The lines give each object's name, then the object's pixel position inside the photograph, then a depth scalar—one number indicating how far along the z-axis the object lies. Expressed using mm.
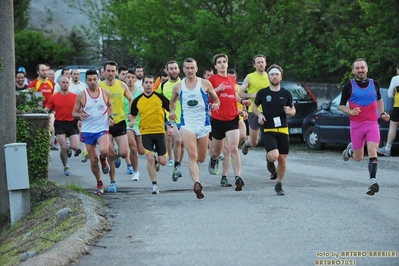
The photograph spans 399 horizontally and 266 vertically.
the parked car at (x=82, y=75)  30256
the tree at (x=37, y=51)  46747
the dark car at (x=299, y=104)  24906
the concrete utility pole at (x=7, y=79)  12781
